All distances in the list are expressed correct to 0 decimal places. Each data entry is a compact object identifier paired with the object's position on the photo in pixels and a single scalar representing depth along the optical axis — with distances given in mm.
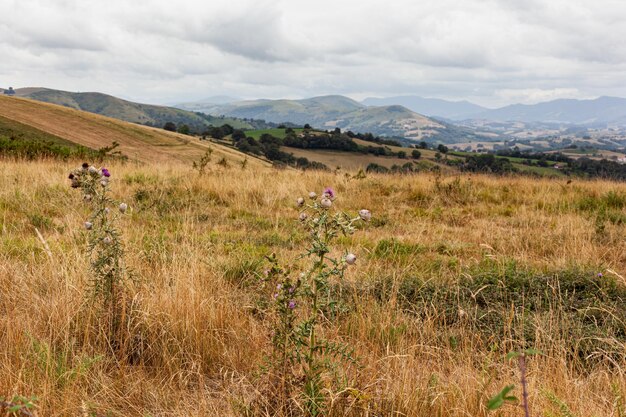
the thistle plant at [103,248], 3293
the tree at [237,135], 82519
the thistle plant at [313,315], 2297
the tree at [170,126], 86731
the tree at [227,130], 87731
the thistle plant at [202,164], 11512
